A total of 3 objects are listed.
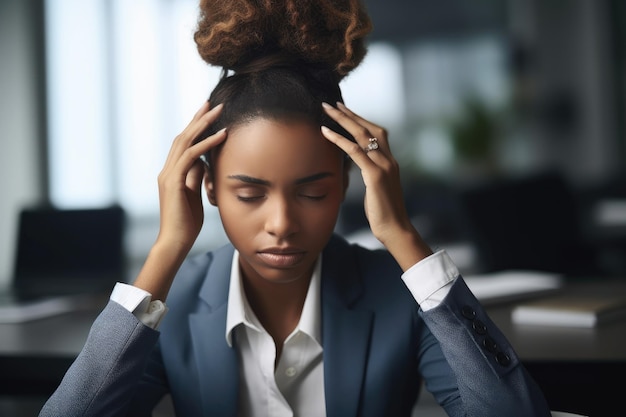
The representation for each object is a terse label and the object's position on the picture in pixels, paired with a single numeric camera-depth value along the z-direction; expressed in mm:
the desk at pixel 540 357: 1505
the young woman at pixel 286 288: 1363
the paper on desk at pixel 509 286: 2133
